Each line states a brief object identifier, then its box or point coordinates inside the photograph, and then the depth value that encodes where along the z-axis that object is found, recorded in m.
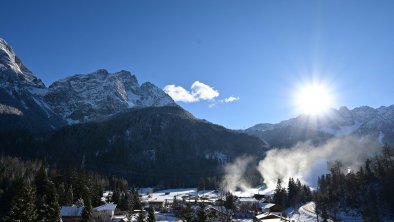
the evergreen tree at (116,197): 146.12
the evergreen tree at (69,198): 124.82
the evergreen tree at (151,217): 86.47
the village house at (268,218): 126.77
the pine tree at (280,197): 181.34
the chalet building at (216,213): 124.46
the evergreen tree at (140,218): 81.44
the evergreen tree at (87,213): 84.61
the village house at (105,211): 113.06
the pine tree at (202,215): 74.56
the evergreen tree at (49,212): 79.06
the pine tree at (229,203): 157.00
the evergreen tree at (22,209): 64.31
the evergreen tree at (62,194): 124.32
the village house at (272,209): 163.85
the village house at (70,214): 110.50
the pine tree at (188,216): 94.29
